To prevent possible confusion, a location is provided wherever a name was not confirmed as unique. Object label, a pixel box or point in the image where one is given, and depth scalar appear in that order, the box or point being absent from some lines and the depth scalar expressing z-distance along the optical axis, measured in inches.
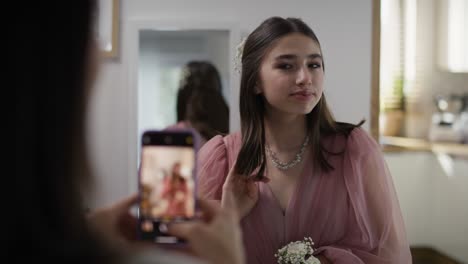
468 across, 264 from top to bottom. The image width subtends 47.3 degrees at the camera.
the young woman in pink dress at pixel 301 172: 53.7
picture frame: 81.8
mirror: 80.6
